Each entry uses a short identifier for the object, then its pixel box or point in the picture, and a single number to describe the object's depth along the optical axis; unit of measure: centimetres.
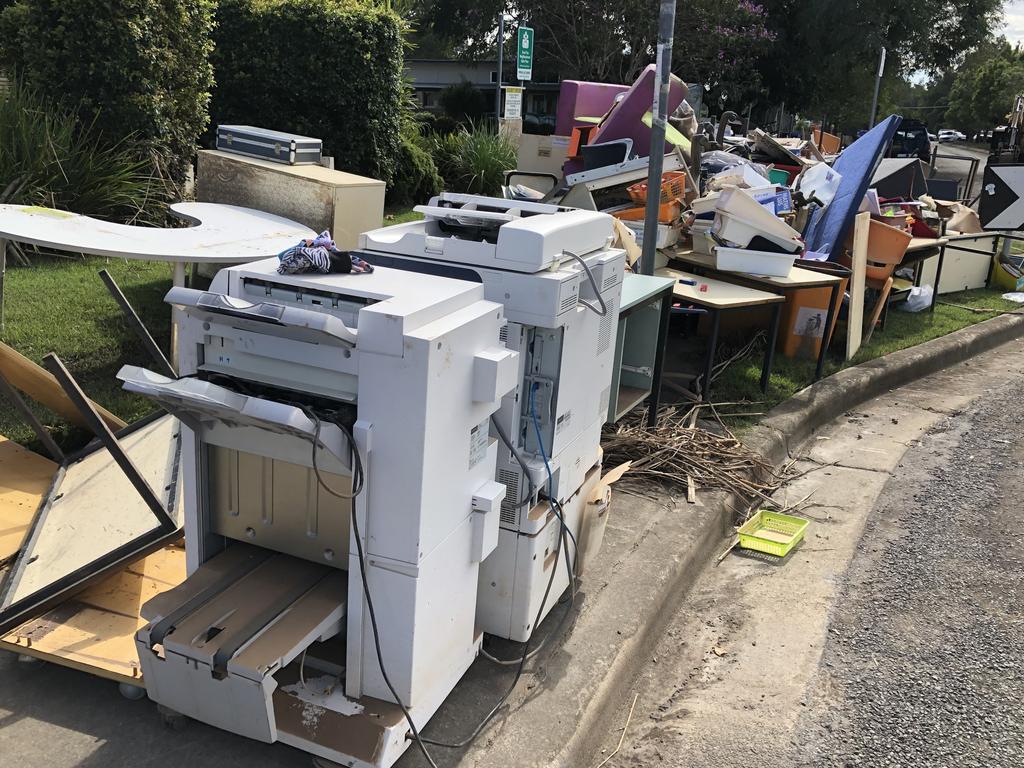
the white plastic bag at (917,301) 894
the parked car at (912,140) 1748
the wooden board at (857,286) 705
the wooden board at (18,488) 327
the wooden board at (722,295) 559
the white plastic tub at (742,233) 628
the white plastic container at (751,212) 617
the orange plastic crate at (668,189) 658
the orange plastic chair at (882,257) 737
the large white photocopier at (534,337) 275
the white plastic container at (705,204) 643
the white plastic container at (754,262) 619
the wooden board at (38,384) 367
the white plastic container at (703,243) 650
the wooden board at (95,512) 296
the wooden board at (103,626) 265
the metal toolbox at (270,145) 590
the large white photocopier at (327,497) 221
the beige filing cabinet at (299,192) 553
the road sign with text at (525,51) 1129
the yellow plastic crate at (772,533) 439
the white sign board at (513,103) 1177
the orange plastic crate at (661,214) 654
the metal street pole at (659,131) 463
